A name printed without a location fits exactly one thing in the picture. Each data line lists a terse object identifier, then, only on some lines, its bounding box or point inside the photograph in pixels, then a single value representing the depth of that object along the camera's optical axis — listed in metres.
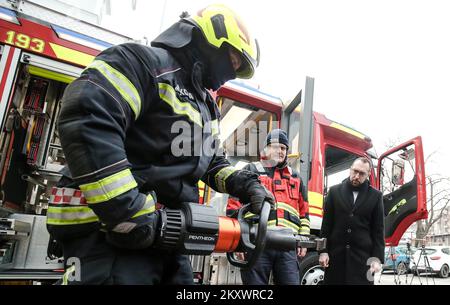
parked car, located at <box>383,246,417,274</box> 13.03
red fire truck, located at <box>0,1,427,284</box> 2.50
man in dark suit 2.91
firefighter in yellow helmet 0.94
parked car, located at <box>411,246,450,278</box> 12.88
